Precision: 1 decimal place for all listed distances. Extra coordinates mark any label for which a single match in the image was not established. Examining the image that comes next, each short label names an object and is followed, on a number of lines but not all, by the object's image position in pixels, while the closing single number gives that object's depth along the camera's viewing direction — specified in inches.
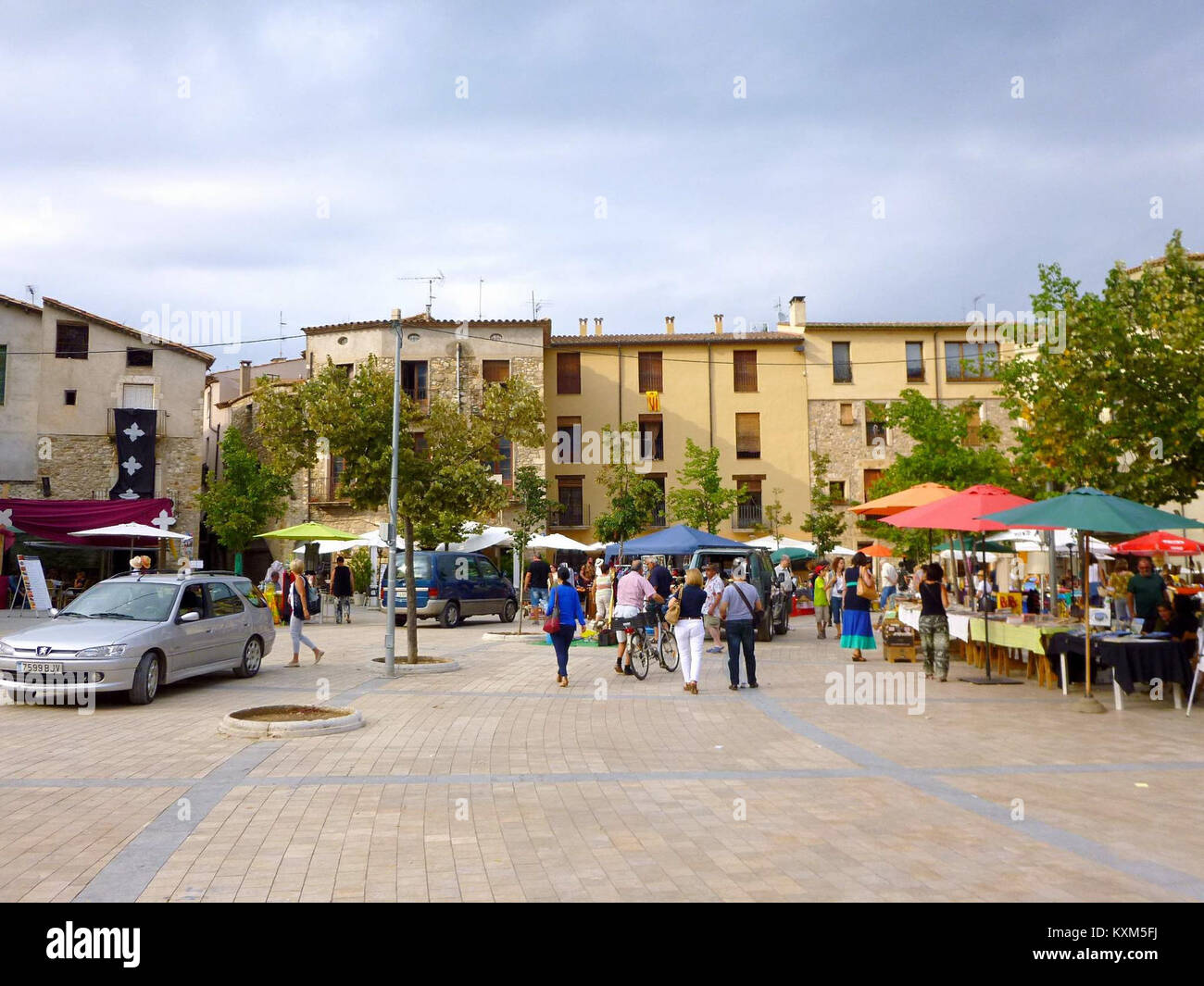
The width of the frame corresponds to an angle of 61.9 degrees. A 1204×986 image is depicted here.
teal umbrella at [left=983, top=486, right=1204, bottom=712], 460.8
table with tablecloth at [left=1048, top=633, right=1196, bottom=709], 475.8
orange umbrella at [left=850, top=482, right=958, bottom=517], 719.7
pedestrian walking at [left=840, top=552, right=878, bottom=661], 709.3
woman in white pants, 526.3
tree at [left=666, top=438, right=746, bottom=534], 1432.1
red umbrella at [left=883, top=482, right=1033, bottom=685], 582.9
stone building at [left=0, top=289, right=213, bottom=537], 1423.5
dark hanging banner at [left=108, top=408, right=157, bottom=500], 1462.8
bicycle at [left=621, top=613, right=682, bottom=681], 596.9
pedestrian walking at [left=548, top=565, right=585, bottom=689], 535.8
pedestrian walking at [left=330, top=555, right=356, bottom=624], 1028.5
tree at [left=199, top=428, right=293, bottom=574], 1499.8
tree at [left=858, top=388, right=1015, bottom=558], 1059.9
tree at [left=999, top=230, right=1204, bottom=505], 549.6
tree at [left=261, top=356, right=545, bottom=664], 621.0
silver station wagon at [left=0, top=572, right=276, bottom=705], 447.8
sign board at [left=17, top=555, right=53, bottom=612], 974.4
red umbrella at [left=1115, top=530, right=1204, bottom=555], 909.8
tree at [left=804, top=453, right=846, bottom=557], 1376.7
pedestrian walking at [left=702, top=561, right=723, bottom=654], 779.4
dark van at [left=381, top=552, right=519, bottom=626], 995.3
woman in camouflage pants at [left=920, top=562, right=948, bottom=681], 573.4
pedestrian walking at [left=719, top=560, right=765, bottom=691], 533.0
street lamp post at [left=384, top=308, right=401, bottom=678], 560.7
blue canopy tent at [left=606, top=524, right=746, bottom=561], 783.1
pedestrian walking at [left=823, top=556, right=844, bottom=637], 957.2
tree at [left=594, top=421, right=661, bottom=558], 1209.4
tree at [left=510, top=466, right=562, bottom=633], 1392.7
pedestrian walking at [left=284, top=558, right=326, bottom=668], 631.2
